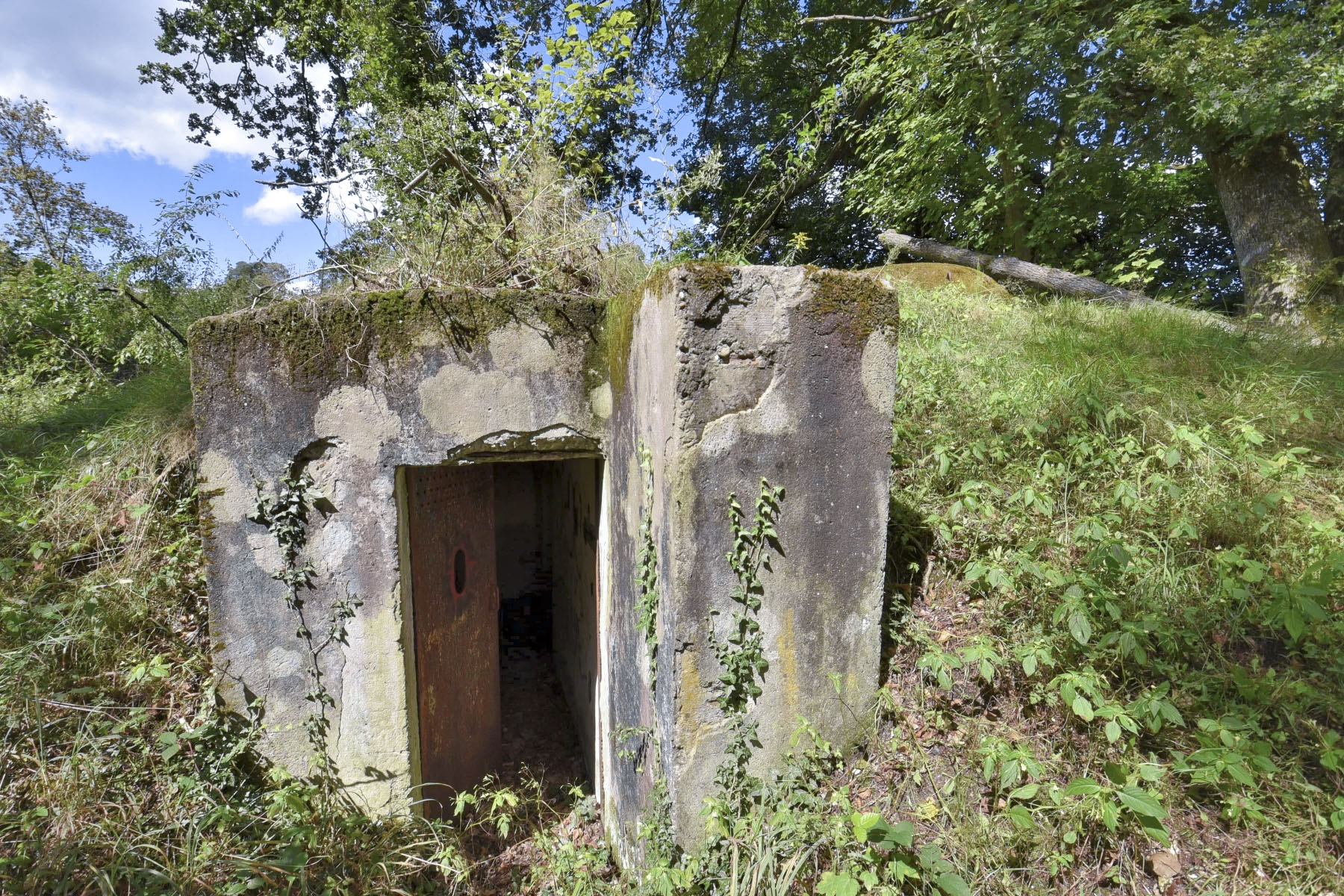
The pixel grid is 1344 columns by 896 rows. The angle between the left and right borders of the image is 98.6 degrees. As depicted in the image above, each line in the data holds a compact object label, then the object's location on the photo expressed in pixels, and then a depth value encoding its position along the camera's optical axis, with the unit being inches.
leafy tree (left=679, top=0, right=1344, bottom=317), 188.5
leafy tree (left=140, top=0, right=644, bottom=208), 191.5
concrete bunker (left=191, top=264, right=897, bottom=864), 81.4
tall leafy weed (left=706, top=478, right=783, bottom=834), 82.3
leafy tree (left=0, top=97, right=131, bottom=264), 344.8
